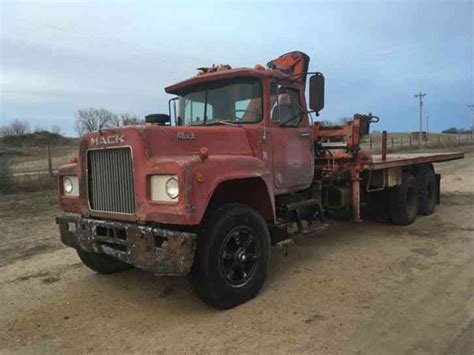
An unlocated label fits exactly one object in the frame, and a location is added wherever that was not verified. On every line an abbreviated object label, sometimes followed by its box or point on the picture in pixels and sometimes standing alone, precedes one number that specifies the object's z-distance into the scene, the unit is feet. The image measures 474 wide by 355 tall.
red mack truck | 13.98
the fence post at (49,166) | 56.73
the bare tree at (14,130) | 212.25
